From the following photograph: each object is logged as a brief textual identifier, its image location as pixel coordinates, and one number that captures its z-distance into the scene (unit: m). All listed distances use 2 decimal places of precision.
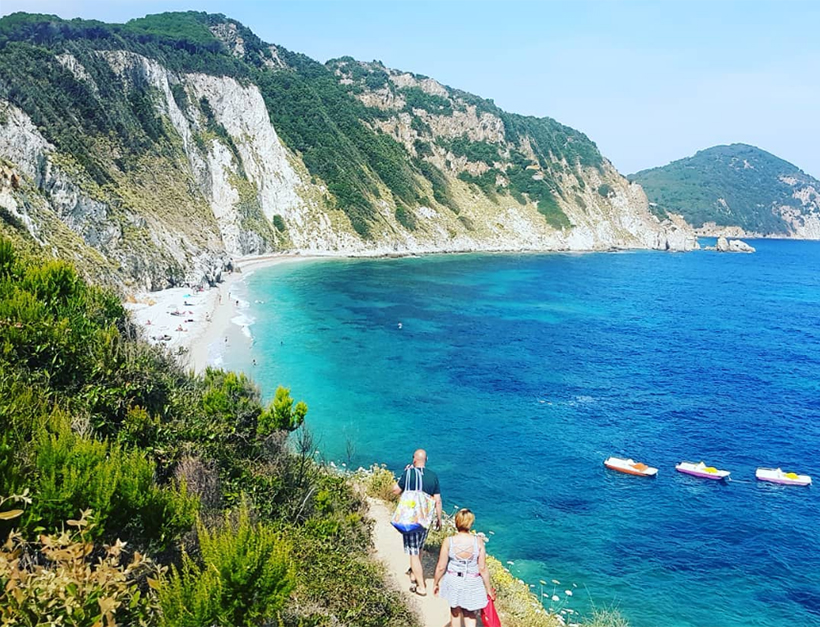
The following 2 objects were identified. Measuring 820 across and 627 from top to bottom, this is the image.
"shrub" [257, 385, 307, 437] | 13.25
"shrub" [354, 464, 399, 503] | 16.47
